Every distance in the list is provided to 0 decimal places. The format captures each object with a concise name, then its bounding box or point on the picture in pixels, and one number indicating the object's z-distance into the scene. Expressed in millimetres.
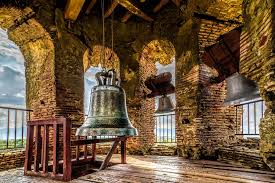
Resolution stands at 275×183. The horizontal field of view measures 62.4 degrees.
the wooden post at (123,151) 5244
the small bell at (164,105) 8086
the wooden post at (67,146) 3738
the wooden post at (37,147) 4091
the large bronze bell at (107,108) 2863
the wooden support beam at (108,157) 4555
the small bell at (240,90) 3854
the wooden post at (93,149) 5224
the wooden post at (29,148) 4154
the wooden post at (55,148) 3807
